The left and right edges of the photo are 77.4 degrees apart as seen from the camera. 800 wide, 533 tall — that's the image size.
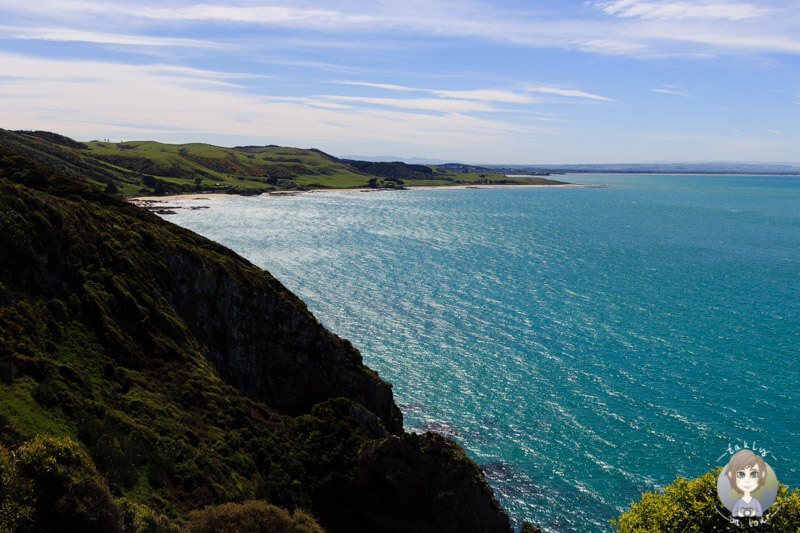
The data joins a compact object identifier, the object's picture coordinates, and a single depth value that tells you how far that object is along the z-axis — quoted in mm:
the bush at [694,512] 23531
